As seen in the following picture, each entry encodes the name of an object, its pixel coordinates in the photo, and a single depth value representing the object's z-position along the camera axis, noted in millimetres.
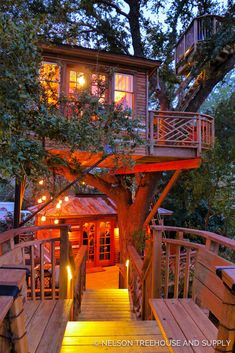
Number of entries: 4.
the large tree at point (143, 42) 9648
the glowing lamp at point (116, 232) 13141
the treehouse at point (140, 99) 7758
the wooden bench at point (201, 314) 1185
